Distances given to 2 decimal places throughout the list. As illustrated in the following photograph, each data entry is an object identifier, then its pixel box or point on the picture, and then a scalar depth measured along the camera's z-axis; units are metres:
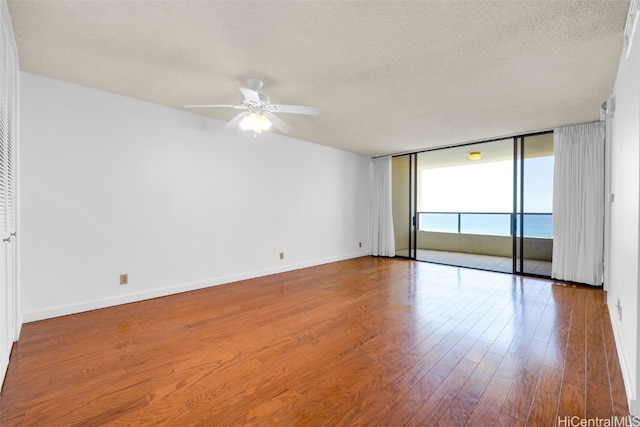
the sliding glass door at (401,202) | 7.14
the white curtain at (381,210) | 6.50
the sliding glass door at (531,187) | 4.67
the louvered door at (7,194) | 1.84
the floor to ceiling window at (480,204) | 4.74
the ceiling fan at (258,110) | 2.71
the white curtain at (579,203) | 3.96
